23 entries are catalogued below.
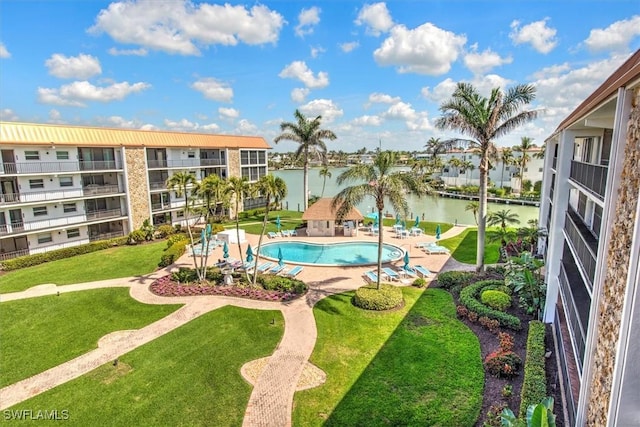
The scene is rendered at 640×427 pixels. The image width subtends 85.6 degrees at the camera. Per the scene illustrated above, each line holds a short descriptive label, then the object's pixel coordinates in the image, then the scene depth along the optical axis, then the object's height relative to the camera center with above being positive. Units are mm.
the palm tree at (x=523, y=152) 56219 +1101
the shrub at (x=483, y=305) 13891 -6403
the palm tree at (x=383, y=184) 16375 -1112
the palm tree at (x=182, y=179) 20234 -1013
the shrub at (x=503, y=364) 11086 -6642
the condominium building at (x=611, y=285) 5402 -2413
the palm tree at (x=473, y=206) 27922 -3810
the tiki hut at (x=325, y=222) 31172 -5510
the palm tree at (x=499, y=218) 23467 -4083
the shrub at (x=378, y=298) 16547 -6641
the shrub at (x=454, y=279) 19109 -6610
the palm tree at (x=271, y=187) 18266 -1382
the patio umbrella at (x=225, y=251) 24092 -6223
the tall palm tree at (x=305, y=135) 36750 +2757
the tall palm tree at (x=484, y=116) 18141 +2321
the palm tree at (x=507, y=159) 57469 +36
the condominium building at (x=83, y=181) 25375 -1467
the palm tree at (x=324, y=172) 50309 -1635
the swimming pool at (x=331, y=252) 25520 -7202
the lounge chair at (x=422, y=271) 21266 -6847
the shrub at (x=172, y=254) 24344 -6566
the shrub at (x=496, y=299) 15148 -6200
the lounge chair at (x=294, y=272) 21498 -6956
